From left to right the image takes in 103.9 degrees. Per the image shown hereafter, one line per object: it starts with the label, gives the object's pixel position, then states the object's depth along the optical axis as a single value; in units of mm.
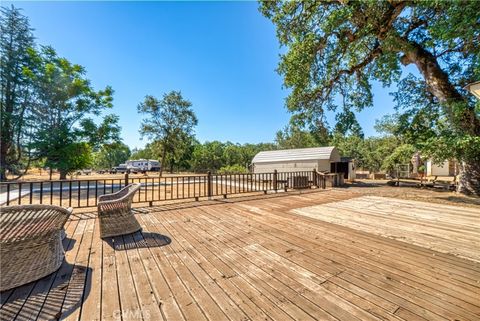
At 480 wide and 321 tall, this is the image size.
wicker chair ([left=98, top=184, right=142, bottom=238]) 2990
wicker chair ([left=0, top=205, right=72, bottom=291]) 1707
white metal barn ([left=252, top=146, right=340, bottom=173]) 13203
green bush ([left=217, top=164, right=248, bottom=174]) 24180
